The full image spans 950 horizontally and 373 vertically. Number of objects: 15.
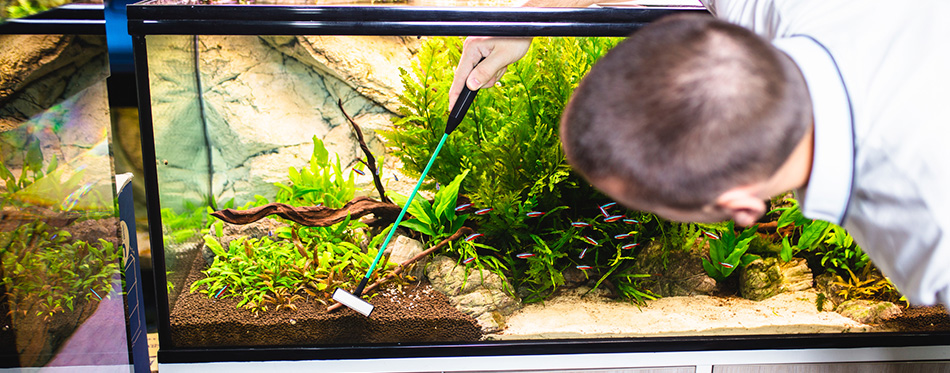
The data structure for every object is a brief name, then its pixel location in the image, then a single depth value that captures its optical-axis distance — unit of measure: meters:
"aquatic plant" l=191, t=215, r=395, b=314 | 1.48
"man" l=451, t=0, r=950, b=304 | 0.62
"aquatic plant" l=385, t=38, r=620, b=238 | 1.46
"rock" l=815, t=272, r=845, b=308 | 1.56
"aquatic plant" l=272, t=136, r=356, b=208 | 1.60
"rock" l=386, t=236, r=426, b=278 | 1.53
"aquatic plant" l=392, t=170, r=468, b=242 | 1.53
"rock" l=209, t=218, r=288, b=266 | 1.56
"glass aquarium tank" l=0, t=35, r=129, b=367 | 1.00
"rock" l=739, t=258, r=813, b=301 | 1.57
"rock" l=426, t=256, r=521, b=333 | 1.51
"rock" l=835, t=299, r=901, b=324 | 1.56
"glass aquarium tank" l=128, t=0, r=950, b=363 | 1.47
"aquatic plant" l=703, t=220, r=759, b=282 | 1.55
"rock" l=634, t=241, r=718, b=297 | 1.55
